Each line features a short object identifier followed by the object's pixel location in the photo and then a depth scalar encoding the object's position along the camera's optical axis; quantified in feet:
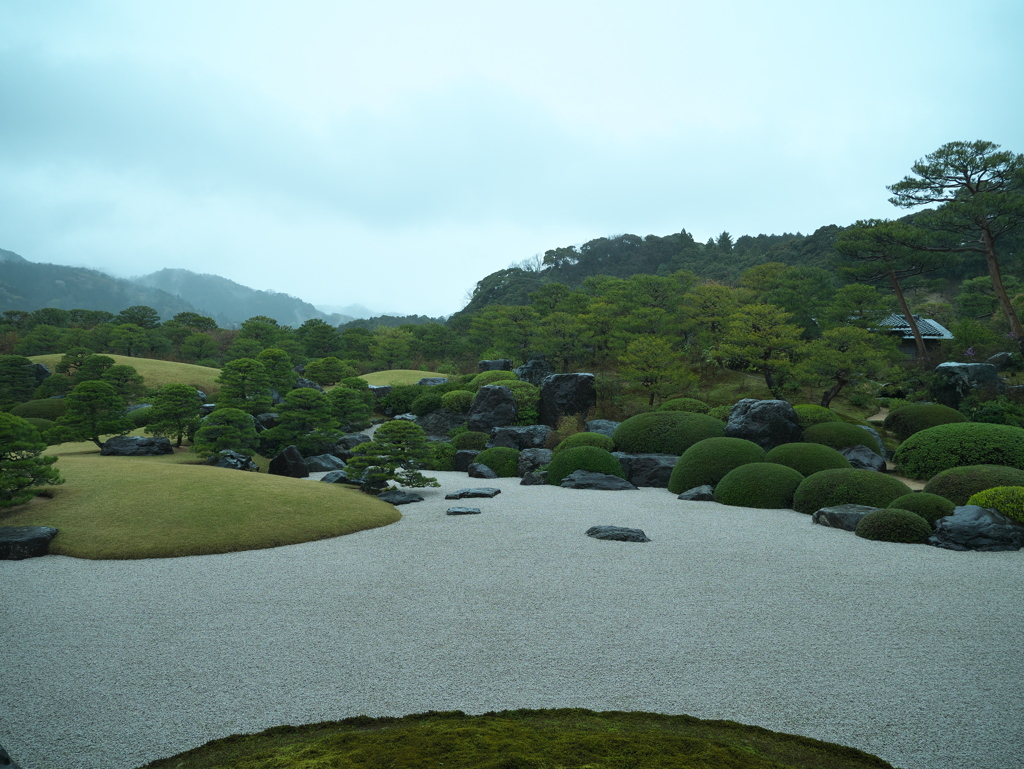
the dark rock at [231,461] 42.63
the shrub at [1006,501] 24.70
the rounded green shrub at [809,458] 36.55
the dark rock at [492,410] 64.39
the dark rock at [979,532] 23.39
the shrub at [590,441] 47.03
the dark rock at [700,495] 35.29
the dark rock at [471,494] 36.50
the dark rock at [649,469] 41.14
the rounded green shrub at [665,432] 44.39
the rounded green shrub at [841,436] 44.11
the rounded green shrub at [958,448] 33.96
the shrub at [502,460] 48.57
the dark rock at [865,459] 41.09
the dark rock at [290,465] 43.34
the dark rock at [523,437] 54.95
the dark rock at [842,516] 27.05
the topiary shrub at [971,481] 28.40
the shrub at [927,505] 25.91
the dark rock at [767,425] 42.86
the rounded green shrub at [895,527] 24.57
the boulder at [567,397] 63.93
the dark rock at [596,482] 39.83
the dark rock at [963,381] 60.59
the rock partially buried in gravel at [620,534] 25.42
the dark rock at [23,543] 22.67
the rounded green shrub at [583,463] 41.60
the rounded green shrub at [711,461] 37.52
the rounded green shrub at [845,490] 29.73
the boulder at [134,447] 43.68
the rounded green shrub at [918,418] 52.65
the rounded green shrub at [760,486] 33.04
